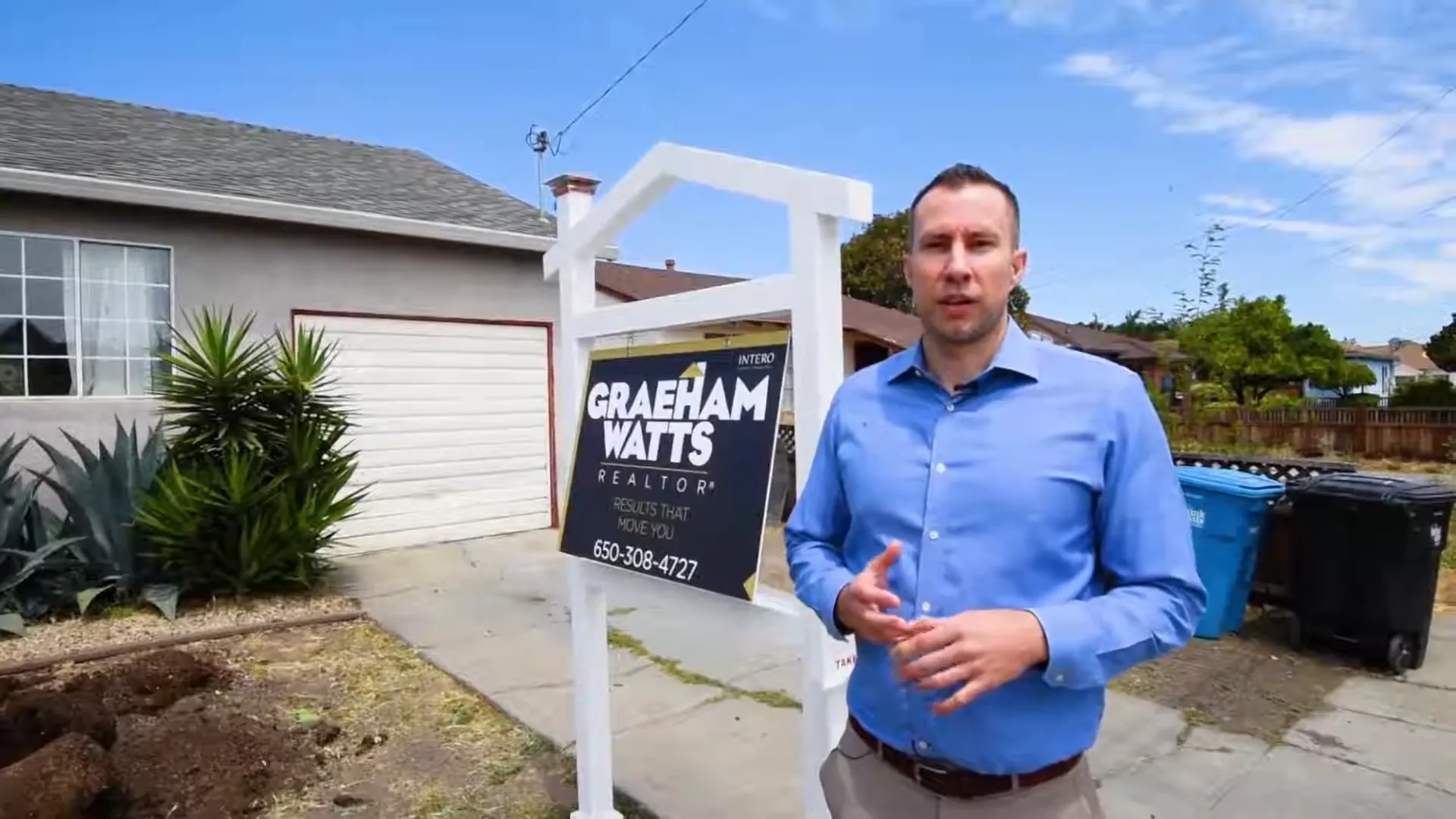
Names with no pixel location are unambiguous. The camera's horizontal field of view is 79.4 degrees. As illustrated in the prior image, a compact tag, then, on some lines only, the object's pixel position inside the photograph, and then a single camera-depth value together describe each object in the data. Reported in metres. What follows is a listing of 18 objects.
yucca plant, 6.29
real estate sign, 2.33
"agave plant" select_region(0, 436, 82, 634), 5.91
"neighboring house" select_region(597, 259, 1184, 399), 17.98
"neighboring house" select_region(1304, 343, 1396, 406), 49.26
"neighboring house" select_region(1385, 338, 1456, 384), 61.91
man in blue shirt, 1.42
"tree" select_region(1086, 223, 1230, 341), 23.34
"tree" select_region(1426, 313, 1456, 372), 38.84
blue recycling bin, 5.23
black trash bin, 4.67
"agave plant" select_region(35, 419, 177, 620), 6.29
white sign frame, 2.23
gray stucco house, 6.88
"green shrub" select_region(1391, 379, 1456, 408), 22.22
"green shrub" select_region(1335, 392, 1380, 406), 27.42
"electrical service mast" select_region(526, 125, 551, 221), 13.16
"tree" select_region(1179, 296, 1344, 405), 21.62
